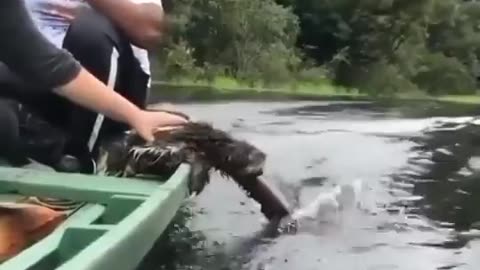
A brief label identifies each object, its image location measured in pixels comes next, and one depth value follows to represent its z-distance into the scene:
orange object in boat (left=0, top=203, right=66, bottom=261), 2.42
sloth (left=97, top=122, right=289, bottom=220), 3.38
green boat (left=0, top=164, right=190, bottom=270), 2.04
